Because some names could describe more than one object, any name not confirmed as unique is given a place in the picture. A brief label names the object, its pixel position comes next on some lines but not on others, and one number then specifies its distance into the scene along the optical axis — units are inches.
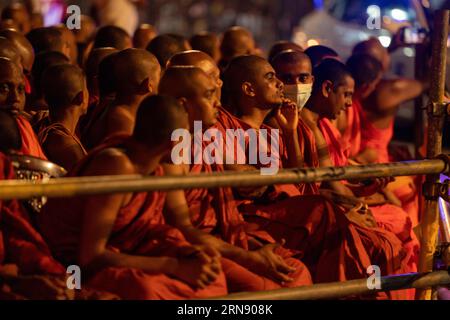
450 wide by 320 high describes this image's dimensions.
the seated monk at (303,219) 337.7
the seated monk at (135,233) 272.7
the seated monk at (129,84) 352.6
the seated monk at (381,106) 531.5
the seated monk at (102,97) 365.4
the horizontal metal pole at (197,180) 236.4
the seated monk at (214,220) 301.7
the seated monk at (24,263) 266.4
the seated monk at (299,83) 388.2
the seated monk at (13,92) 333.1
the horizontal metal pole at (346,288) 271.1
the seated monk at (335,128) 412.2
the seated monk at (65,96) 377.1
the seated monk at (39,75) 431.8
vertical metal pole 327.0
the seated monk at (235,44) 576.7
